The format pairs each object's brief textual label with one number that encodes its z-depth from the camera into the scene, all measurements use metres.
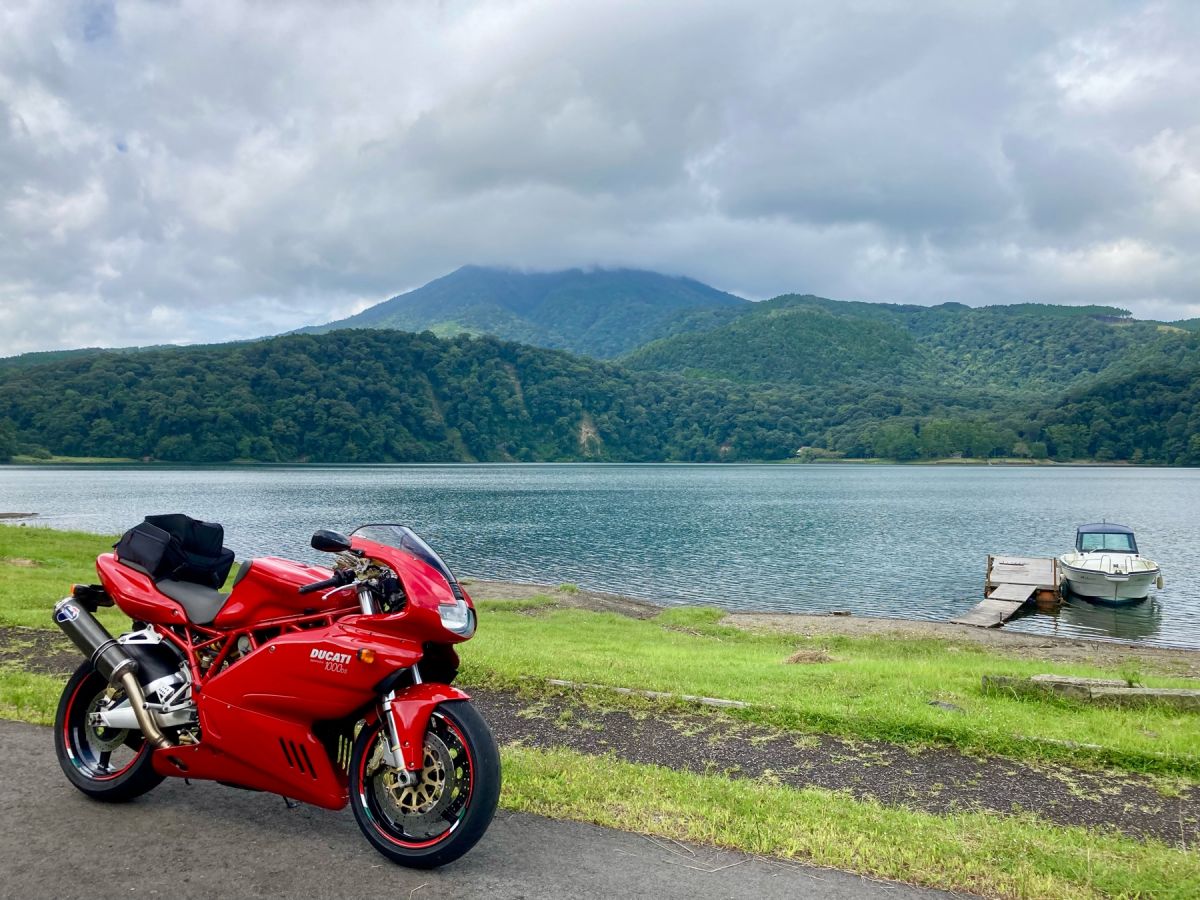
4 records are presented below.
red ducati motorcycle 4.34
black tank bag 5.36
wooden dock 28.58
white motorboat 32.81
